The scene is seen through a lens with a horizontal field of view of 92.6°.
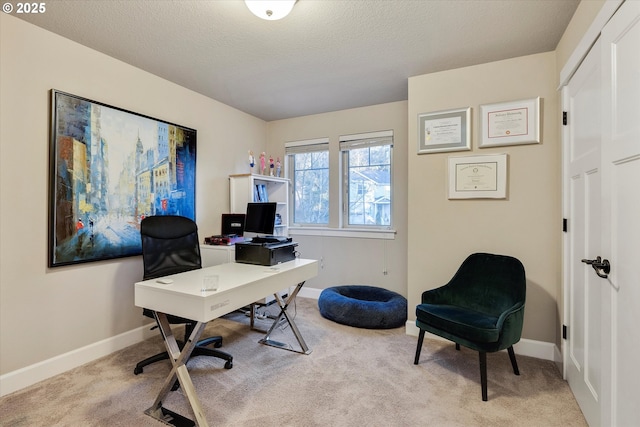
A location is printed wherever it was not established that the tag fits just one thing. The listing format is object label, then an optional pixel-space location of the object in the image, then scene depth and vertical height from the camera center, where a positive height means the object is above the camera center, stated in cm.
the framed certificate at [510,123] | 251 +77
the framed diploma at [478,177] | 261 +32
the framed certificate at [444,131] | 273 +76
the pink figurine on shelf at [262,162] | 406 +70
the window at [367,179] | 379 +44
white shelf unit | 362 +27
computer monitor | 250 -4
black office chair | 230 -32
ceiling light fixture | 176 +121
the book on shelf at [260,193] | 370 +25
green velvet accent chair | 199 -72
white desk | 161 -50
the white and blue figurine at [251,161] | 389 +67
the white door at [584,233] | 161 -12
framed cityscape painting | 224 +31
